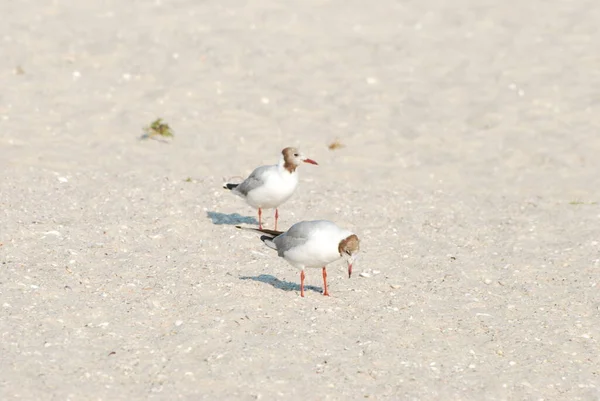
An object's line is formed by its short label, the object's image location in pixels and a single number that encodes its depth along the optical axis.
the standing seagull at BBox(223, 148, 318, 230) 19.44
